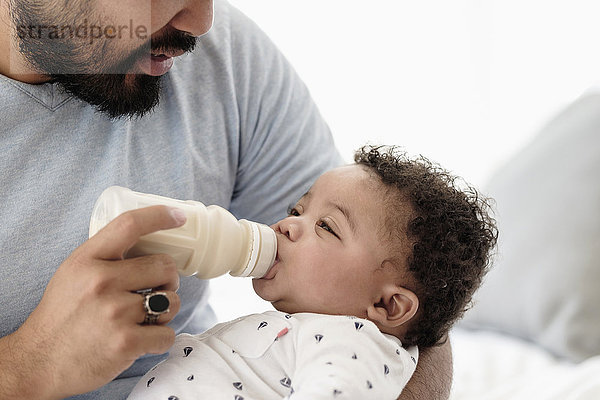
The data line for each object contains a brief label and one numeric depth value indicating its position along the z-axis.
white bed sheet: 1.51
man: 0.95
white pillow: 1.89
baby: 1.07
